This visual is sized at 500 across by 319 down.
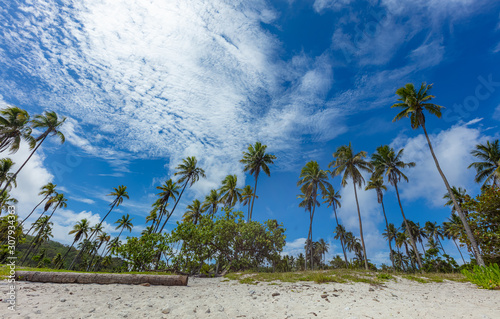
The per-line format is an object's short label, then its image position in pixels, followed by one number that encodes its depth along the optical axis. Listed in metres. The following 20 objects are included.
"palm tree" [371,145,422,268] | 27.17
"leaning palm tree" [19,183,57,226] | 40.09
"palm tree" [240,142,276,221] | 29.94
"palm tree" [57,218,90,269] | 46.12
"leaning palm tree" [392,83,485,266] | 20.62
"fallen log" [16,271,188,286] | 8.66
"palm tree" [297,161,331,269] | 29.30
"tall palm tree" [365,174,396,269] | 32.81
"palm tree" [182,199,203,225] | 38.91
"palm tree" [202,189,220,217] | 37.53
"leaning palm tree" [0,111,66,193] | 24.92
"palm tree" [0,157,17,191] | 29.72
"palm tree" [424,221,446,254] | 51.08
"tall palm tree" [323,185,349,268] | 39.80
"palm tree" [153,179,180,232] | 35.81
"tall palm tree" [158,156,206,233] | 33.81
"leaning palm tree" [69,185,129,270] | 40.03
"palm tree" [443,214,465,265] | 18.77
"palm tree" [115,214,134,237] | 49.78
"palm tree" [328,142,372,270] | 26.52
